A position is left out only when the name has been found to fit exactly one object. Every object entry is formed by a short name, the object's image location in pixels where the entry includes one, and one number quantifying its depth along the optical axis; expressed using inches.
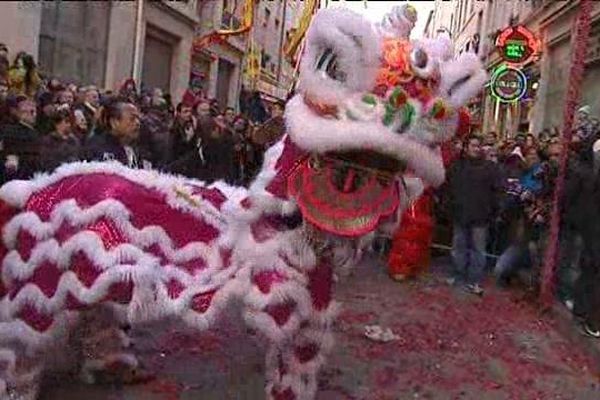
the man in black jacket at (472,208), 319.3
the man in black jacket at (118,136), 190.2
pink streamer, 274.1
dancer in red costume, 332.8
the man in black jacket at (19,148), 205.2
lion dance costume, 134.0
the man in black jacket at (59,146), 204.5
